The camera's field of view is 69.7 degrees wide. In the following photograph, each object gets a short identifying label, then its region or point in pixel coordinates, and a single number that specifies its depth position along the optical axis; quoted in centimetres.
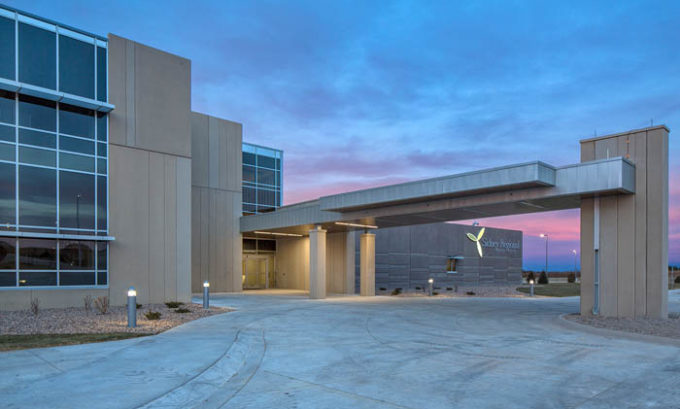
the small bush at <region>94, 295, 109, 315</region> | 1672
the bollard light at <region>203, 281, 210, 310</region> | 1912
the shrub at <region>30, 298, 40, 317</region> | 1628
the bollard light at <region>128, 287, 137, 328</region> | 1352
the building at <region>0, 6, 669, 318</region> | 1539
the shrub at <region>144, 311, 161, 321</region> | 1524
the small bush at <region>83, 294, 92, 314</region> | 1775
